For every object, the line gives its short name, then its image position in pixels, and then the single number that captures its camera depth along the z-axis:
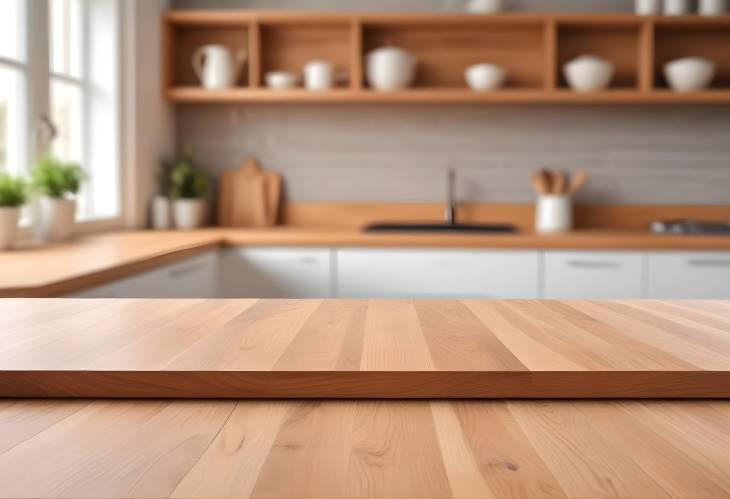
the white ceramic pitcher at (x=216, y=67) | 3.90
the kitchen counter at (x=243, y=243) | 2.37
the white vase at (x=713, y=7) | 3.80
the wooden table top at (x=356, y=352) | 0.87
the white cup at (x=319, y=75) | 3.86
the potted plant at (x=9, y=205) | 2.55
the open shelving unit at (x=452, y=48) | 3.79
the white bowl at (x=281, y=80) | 3.91
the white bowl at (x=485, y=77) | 3.80
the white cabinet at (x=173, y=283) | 2.32
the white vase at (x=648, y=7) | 3.85
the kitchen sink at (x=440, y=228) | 3.90
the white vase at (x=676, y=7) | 3.83
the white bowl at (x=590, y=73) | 3.78
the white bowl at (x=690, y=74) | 3.79
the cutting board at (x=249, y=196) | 4.14
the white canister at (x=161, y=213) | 3.88
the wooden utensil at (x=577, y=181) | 3.92
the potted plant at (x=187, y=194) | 3.91
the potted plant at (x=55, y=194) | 2.87
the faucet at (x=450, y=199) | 4.04
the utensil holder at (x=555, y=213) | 3.87
